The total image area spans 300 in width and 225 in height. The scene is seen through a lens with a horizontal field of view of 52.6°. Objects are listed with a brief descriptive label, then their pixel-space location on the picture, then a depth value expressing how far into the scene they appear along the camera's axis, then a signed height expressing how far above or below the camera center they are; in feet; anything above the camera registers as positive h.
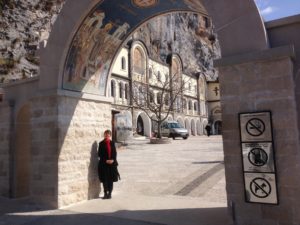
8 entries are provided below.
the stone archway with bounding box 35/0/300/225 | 14.12 +2.45
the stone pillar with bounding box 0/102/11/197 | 26.91 -0.21
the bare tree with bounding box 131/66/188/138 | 120.26 +21.48
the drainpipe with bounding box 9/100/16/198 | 26.73 -0.31
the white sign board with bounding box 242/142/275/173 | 14.33 -0.95
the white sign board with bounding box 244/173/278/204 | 14.23 -2.40
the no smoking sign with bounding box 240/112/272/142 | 14.46 +0.53
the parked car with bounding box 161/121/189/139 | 105.20 +3.44
